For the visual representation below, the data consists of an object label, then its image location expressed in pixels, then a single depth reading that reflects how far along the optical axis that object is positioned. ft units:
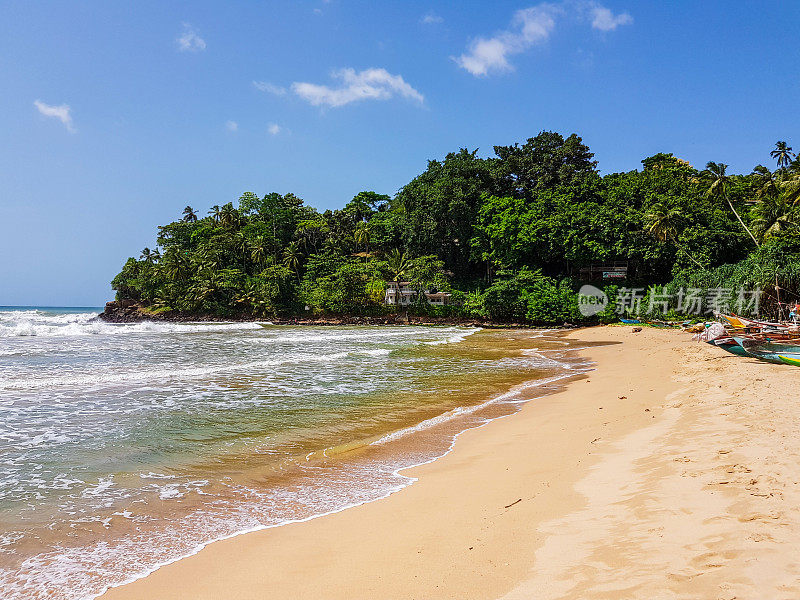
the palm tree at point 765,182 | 133.28
